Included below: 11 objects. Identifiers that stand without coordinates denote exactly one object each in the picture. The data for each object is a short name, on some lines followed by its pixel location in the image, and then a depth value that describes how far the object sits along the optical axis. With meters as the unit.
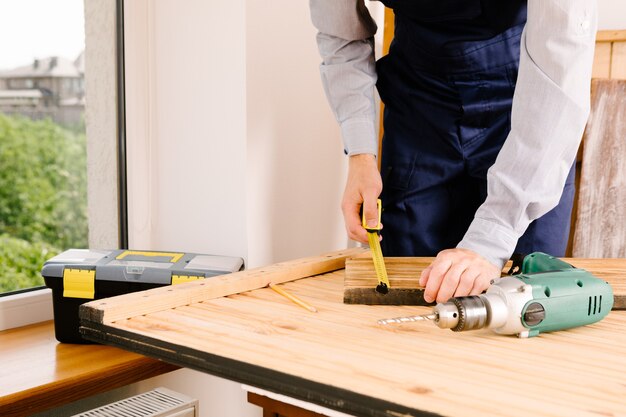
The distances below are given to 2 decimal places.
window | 1.46
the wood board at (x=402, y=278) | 0.98
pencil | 0.96
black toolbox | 1.22
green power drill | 0.80
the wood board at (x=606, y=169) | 1.69
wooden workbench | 0.62
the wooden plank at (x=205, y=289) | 0.88
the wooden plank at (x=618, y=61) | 1.74
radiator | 1.19
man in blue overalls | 0.95
